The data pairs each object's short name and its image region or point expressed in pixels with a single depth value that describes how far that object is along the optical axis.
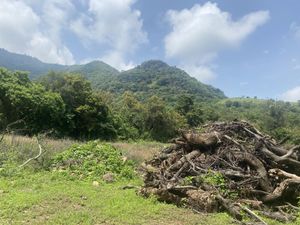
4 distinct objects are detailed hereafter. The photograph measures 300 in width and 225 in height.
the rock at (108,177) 5.87
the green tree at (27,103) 17.49
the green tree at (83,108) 21.34
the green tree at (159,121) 27.01
